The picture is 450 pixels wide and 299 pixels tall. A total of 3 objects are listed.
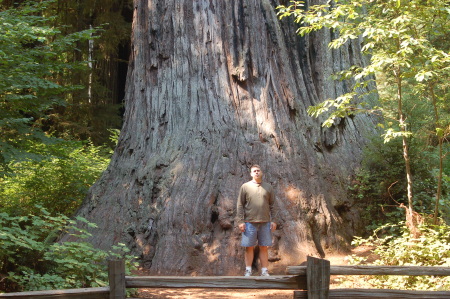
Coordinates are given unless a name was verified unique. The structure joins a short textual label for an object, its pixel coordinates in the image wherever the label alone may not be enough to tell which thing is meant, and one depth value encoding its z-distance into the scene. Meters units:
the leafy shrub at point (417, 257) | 7.05
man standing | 8.04
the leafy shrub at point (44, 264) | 6.15
